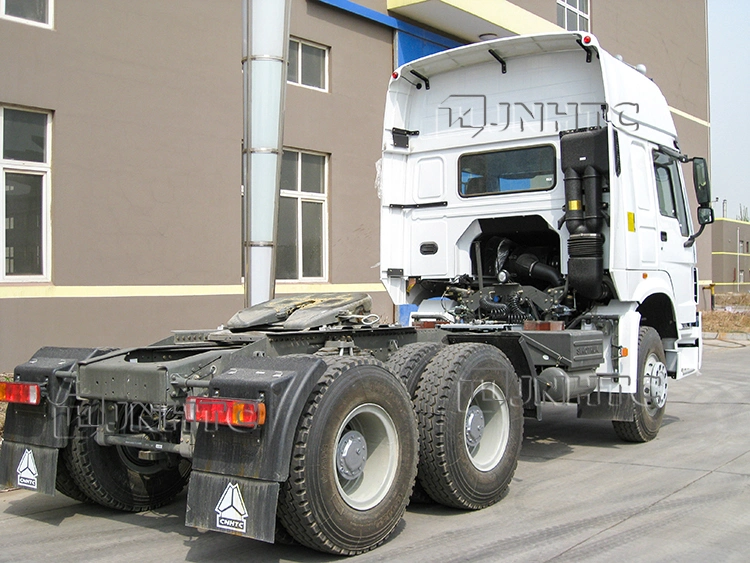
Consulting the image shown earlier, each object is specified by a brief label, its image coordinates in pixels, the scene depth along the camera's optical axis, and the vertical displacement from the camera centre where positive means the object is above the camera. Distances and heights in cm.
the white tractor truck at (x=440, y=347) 434 -43
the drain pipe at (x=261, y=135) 845 +162
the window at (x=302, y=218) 1359 +120
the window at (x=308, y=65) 1371 +387
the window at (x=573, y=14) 2042 +714
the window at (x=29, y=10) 1017 +356
